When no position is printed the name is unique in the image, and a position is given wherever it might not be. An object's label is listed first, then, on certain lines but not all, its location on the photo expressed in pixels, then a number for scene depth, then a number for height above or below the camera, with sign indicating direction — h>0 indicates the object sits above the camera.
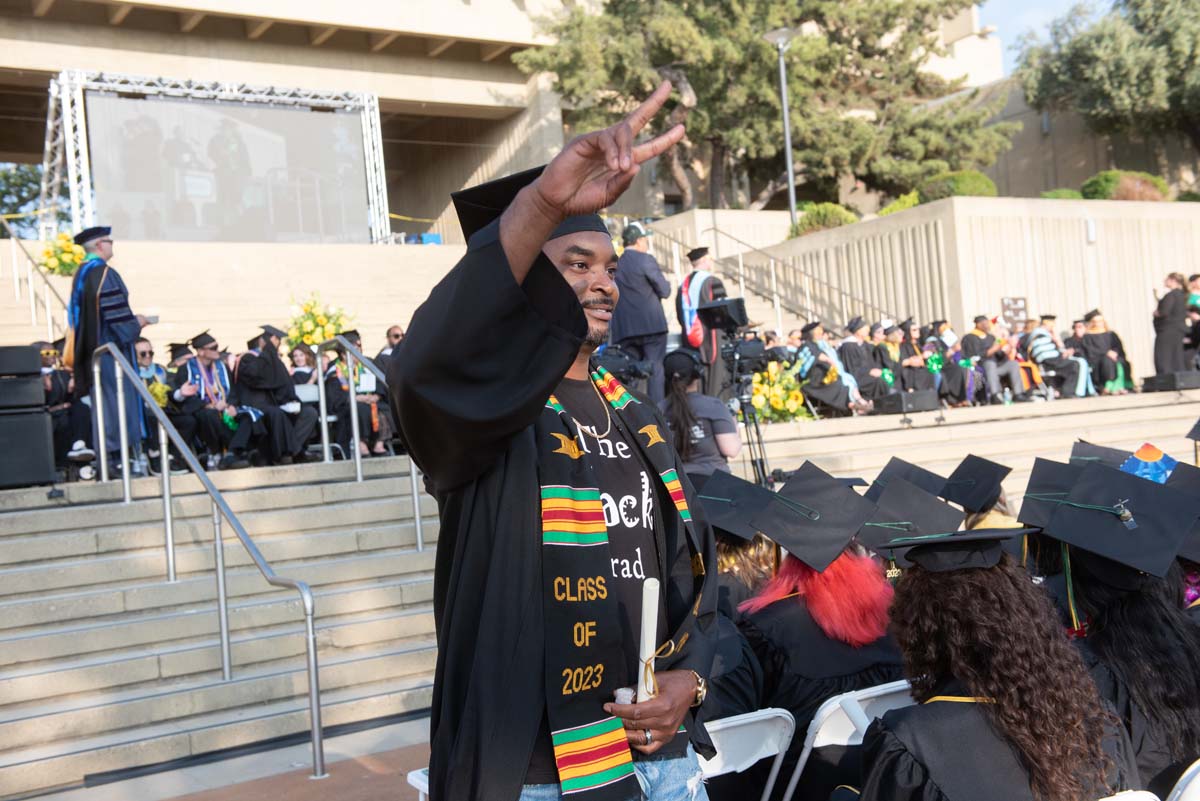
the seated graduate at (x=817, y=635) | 3.53 -0.74
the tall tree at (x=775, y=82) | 25.80 +7.89
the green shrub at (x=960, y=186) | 23.09 +4.42
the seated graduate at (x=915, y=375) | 15.16 +0.28
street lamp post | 22.78 +6.80
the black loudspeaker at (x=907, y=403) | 12.59 -0.08
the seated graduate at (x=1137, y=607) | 2.96 -0.67
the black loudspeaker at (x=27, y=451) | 7.17 +0.08
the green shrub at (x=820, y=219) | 23.23 +3.83
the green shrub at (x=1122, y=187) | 22.95 +3.97
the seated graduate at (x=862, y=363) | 14.45 +0.48
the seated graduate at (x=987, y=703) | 2.38 -0.69
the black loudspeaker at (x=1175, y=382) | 14.79 -0.09
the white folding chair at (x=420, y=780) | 2.81 -0.88
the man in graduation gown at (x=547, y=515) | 1.63 -0.16
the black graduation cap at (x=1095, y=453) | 5.80 -0.38
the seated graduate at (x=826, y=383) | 12.95 +0.22
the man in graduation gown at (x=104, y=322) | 8.43 +1.05
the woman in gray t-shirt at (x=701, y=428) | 7.18 -0.11
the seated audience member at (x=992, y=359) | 15.57 +0.43
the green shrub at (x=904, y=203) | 22.95 +3.98
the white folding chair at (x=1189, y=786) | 2.44 -0.90
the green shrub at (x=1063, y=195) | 22.77 +3.88
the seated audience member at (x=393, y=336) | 11.98 +1.07
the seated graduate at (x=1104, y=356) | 16.83 +0.38
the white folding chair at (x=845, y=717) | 3.11 -0.91
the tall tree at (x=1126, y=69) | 26.67 +7.59
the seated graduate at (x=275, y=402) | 10.41 +0.41
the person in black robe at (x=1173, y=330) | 16.38 +0.66
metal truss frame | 19.91 +6.49
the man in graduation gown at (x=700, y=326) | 10.68 +0.83
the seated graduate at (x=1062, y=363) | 16.23 +0.30
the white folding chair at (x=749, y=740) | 3.08 -0.94
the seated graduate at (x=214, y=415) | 10.10 +0.30
